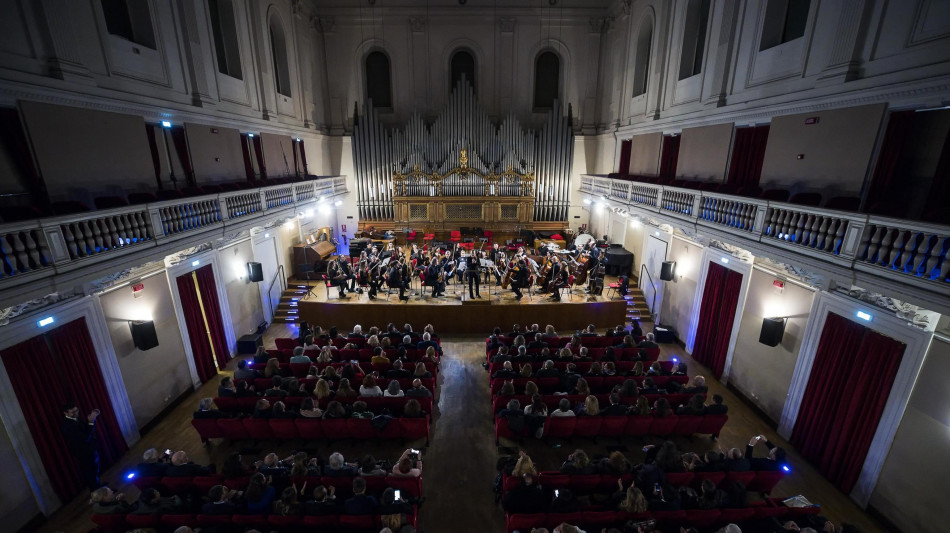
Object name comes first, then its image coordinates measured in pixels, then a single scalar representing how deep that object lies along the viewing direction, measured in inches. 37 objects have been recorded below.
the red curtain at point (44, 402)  229.1
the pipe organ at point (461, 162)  749.9
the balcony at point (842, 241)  191.0
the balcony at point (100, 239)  203.6
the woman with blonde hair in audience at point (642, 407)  284.2
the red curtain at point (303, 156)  666.8
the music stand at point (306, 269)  561.0
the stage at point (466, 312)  485.7
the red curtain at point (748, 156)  359.3
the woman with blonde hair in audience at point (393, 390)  299.6
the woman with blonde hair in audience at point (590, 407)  283.6
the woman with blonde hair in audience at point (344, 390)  297.4
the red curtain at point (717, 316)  379.2
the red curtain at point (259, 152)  534.9
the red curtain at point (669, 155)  508.4
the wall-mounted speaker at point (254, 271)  464.8
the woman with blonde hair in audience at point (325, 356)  344.9
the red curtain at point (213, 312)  389.4
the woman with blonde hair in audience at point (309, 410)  281.6
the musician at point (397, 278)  497.4
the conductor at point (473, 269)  498.6
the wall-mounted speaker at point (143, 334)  307.1
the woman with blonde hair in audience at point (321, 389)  292.2
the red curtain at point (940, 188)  218.2
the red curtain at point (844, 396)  244.2
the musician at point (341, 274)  506.9
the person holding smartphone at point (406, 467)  229.6
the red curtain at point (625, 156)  650.2
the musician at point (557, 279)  494.0
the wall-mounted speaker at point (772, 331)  315.6
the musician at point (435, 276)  502.0
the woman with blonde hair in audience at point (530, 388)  297.3
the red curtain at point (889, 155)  241.1
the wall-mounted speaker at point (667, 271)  468.0
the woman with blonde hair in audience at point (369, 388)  303.7
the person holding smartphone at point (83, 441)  245.0
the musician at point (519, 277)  504.4
